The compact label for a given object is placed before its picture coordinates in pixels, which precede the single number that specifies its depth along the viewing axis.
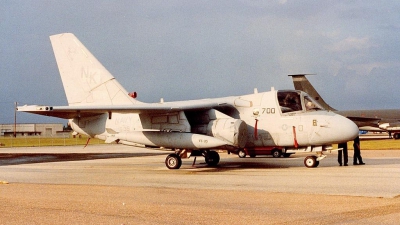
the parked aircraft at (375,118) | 49.80
